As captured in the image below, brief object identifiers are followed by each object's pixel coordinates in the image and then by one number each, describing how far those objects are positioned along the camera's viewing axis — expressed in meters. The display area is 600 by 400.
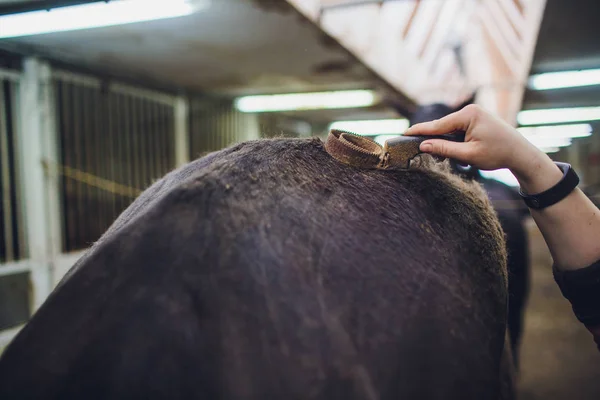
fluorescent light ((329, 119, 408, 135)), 10.52
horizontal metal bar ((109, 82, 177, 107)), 5.59
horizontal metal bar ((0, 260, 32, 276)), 4.23
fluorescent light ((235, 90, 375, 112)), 6.89
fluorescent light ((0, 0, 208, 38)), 2.94
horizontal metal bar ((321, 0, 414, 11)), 3.38
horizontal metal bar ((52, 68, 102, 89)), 4.72
